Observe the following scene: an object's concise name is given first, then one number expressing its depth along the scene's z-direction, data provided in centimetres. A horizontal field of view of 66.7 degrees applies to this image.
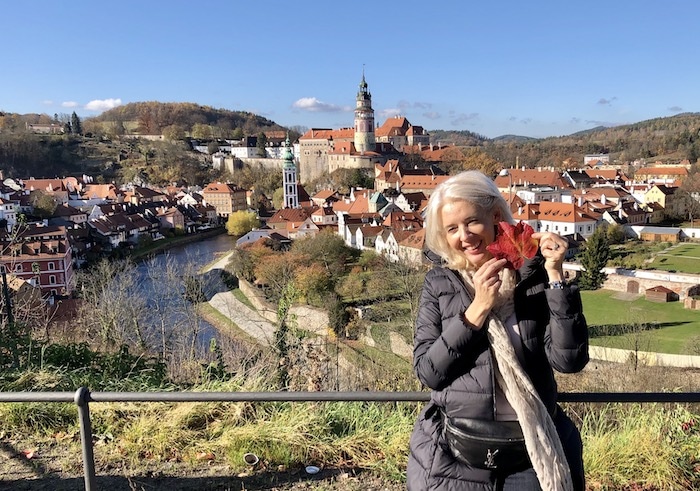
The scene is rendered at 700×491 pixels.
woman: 137
